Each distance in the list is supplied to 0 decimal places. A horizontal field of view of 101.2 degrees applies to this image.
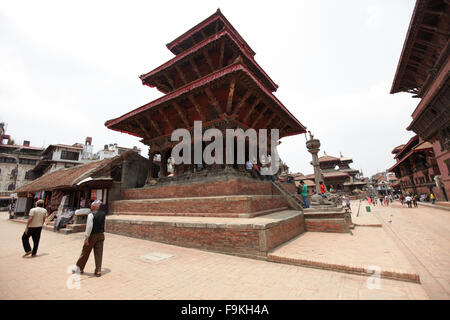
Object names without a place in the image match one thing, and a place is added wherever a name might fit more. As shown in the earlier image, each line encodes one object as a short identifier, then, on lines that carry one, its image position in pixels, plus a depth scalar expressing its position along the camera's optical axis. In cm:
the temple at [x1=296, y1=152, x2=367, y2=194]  3439
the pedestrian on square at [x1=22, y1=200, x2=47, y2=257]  498
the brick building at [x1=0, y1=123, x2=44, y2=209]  3322
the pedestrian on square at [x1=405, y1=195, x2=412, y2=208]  1918
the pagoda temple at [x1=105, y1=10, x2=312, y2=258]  516
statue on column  874
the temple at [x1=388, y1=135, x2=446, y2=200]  2025
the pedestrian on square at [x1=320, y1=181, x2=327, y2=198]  908
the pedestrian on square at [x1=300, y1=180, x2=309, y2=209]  994
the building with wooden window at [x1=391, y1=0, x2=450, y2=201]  899
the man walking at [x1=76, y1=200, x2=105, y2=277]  364
